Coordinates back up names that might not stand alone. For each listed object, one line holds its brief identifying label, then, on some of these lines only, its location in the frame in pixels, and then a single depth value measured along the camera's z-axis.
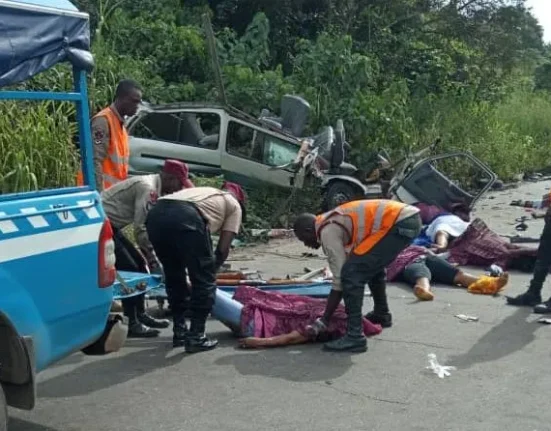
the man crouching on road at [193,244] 6.27
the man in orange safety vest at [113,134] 7.07
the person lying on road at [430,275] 9.02
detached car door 12.98
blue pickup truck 4.08
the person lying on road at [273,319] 6.84
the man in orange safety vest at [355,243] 6.63
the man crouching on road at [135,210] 6.71
